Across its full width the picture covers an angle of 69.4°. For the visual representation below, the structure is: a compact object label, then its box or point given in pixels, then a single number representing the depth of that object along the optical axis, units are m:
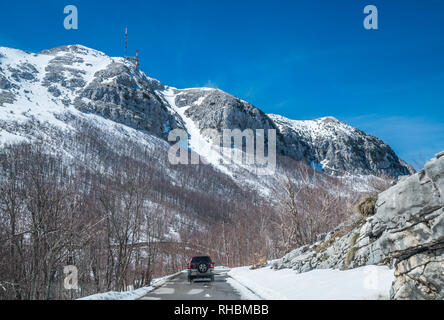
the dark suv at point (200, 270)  21.00
